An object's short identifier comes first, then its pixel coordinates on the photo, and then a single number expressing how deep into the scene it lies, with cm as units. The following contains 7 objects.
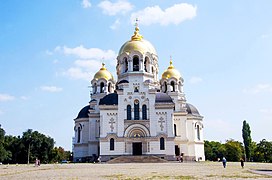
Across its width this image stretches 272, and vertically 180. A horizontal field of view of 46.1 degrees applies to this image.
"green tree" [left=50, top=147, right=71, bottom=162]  6616
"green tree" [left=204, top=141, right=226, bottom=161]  7200
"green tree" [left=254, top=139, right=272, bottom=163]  6381
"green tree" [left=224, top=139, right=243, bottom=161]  6662
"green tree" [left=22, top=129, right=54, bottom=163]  6194
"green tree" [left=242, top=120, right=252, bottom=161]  6462
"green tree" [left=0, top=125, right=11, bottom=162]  5350
